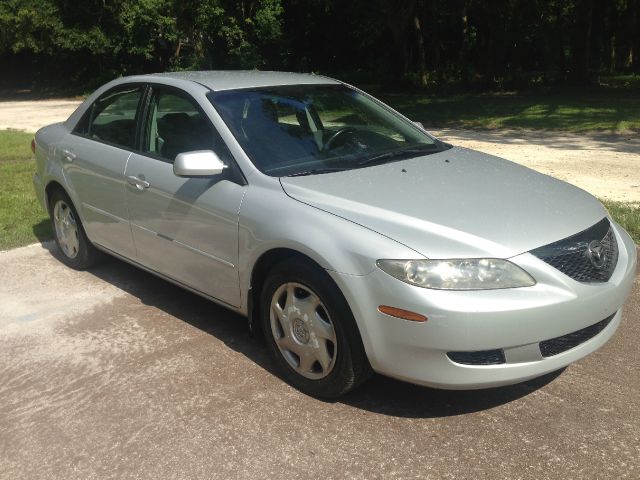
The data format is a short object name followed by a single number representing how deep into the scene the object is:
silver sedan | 3.21
